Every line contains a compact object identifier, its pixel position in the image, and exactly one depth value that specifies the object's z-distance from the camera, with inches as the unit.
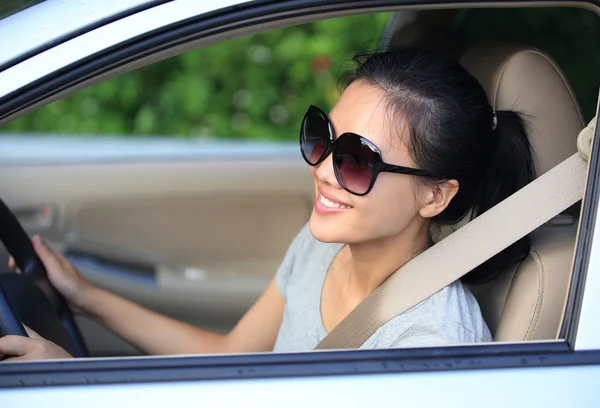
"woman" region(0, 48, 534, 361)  57.5
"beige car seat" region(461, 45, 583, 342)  58.1
